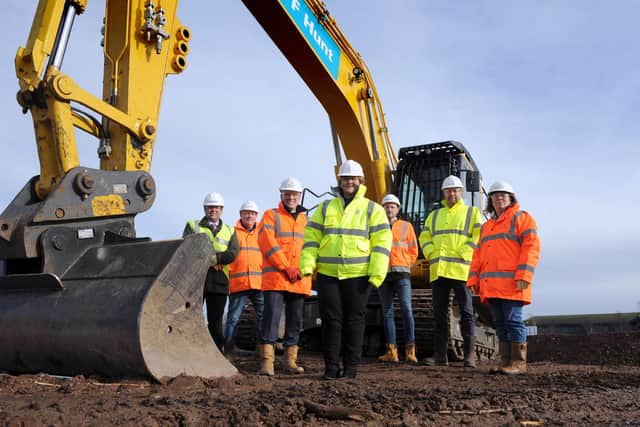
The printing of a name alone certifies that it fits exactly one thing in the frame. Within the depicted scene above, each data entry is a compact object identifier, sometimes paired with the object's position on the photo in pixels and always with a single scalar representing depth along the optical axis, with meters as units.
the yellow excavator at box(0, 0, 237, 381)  4.20
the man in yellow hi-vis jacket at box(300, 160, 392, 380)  5.20
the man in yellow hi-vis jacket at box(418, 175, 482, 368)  6.92
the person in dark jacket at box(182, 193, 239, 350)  6.84
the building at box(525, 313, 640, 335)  22.02
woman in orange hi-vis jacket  5.96
